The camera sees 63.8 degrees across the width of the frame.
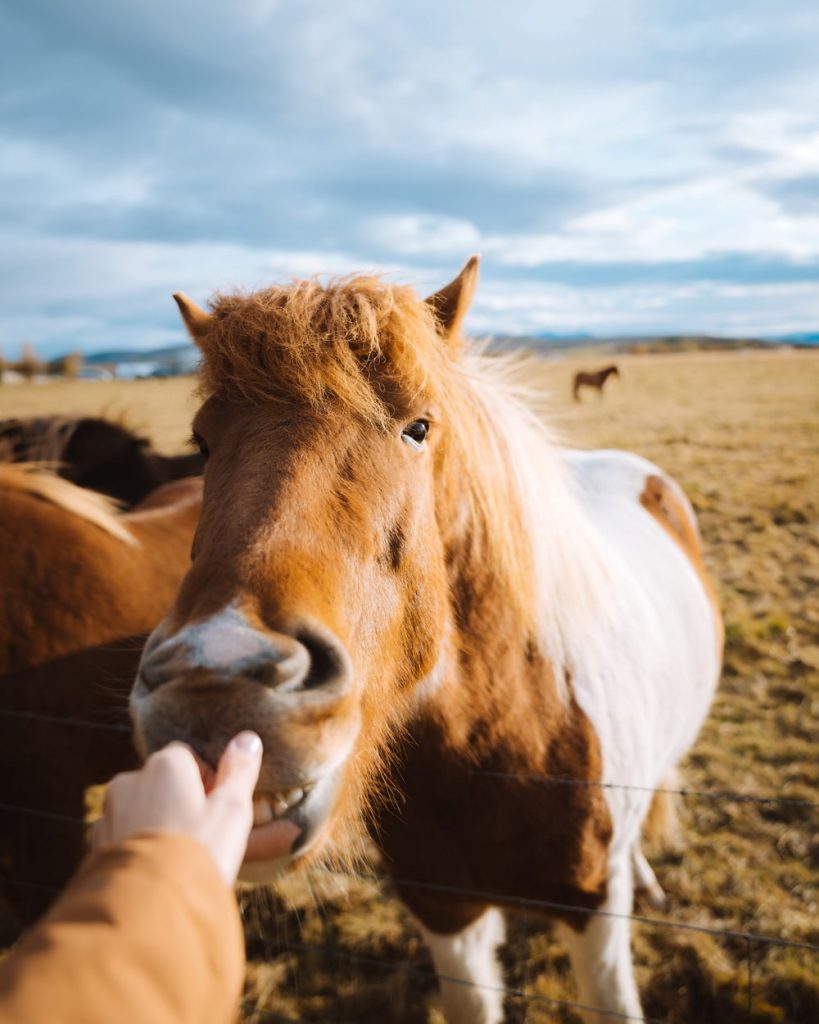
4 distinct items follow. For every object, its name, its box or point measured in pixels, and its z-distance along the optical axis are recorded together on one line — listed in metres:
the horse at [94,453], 4.70
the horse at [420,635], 1.33
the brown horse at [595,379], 30.06
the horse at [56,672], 3.10
